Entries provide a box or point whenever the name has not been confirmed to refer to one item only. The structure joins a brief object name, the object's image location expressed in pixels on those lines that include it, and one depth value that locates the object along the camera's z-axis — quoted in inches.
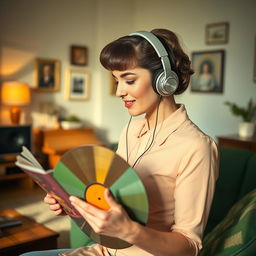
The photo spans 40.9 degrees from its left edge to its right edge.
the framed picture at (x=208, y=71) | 194.7
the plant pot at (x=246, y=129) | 168.6
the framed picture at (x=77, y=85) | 219.3
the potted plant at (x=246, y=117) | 169.0
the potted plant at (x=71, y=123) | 207.2
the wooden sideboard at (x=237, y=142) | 158.8
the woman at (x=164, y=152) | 38.1
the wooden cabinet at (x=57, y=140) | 190.2
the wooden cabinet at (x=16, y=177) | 172.7
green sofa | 80.9
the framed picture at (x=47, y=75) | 204.4
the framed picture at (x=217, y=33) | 191.2
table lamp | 179.2
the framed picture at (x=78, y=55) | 217.0
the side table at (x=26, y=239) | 70.2
